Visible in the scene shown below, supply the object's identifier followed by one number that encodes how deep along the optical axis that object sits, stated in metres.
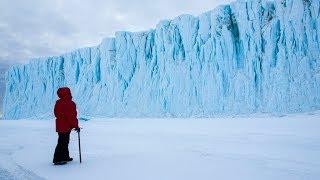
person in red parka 5.08
